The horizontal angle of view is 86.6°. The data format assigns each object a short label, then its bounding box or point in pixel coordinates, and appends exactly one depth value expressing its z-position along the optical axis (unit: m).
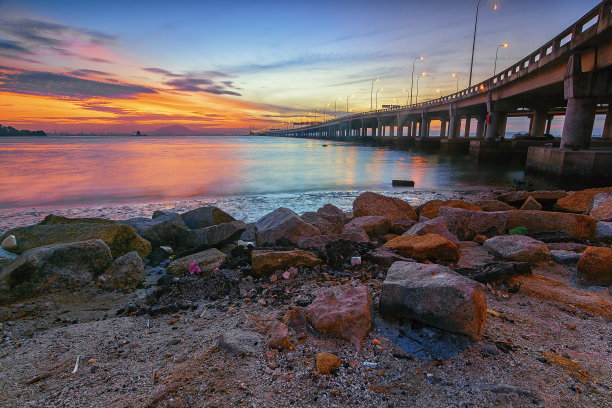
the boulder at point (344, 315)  2.70
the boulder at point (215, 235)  6.20
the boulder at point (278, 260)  4.37
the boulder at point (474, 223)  5.93
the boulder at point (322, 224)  6.76
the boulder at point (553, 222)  5.55
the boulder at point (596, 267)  3.68
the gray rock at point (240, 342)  2.57
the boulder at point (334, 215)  7.08
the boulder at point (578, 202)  7.98
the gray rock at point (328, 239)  5.34
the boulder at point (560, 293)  3.11
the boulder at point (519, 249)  4.32
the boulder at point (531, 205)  7.74
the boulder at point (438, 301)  2.56
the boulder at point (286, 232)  5.99
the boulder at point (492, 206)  8.30
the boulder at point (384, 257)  4.35
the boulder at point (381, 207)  7.79
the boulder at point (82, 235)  5.18
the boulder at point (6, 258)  4.34
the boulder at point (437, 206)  7.52
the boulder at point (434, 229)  5.31
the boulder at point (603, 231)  5.43
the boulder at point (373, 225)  6.41
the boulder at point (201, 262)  4.77
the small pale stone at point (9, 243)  5.14
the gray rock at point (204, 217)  7.66
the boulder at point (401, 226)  6.66
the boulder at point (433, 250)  4.46
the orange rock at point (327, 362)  2.33
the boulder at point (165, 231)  6.49
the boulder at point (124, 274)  4.29
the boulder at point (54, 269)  3.88
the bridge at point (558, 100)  14.55
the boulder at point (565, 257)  4.25
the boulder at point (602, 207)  6.65
